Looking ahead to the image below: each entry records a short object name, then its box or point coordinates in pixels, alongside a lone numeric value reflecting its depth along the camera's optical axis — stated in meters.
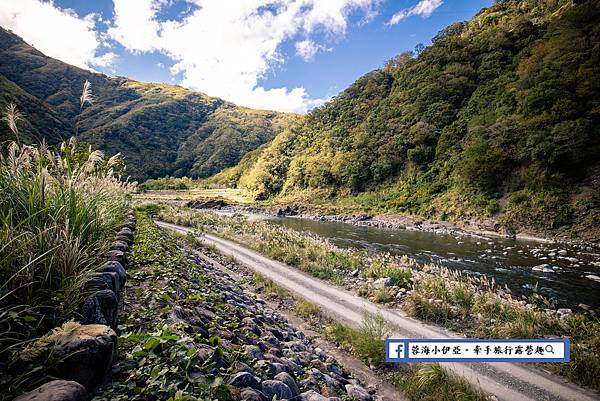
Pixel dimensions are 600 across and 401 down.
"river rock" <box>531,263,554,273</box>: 15.84
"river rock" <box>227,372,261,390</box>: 3.22
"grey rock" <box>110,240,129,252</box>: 5.91
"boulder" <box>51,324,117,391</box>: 2.43
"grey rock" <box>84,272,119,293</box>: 3.64
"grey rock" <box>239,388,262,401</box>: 2.94
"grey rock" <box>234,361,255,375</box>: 3.60
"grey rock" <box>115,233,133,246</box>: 7.21
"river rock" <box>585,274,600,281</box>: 14.18
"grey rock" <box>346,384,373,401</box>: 5.62
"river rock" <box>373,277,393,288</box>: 12.20
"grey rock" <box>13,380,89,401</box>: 1.90
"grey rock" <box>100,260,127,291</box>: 4.30
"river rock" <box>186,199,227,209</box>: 66.31
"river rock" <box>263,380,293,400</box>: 3.68
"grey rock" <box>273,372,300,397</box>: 4.22
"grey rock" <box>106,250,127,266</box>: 5.04
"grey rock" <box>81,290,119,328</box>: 3.19
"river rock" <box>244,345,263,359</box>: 4.60
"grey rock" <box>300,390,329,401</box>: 4.21
